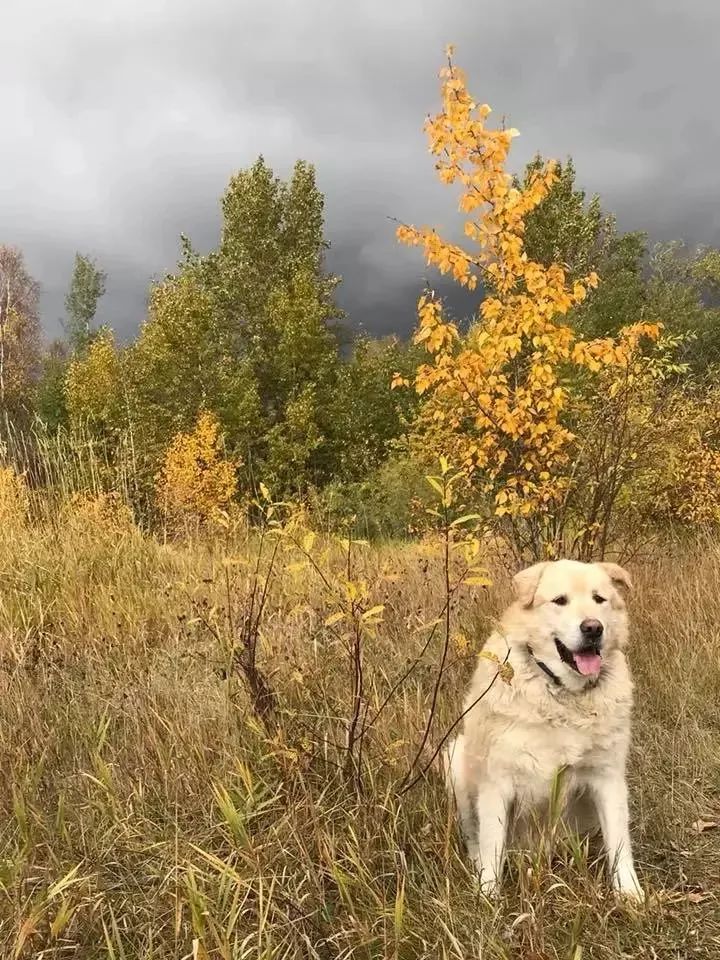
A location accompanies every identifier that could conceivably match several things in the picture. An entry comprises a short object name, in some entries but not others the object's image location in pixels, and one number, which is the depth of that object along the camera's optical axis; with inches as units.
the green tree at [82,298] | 1979.6
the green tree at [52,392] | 1502.2
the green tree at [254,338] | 912.9
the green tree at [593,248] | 1046.4
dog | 90.9
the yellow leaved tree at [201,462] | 680.4
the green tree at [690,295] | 1249.4
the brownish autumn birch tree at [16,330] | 1385.3
